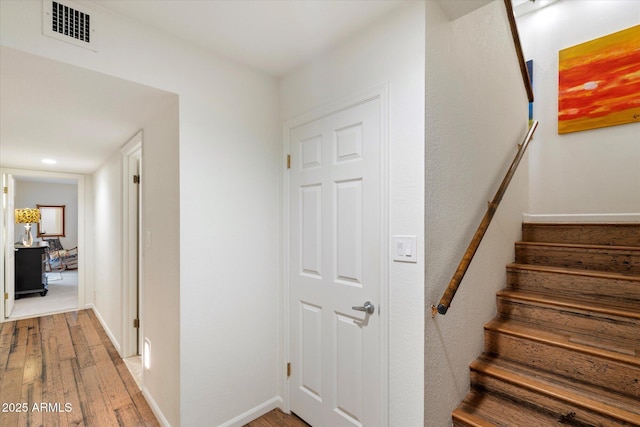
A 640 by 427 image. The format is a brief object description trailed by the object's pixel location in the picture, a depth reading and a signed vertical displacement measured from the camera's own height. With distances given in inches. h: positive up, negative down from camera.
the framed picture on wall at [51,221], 310.2 -8.0
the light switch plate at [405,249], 56.5 -7.0
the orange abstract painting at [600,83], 104.3 +48.9
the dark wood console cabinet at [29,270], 201.6 -39.1
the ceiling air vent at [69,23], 54.6 +36.7
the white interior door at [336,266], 64.3 -12.9
